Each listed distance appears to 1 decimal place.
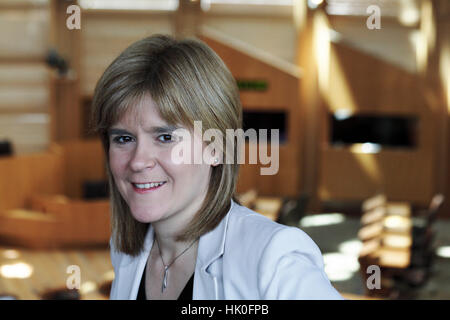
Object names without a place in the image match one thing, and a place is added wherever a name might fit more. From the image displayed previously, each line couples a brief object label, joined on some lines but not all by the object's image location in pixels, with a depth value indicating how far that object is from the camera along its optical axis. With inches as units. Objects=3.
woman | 46.6
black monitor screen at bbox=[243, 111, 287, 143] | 455.2
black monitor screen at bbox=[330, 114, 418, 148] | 443.2
